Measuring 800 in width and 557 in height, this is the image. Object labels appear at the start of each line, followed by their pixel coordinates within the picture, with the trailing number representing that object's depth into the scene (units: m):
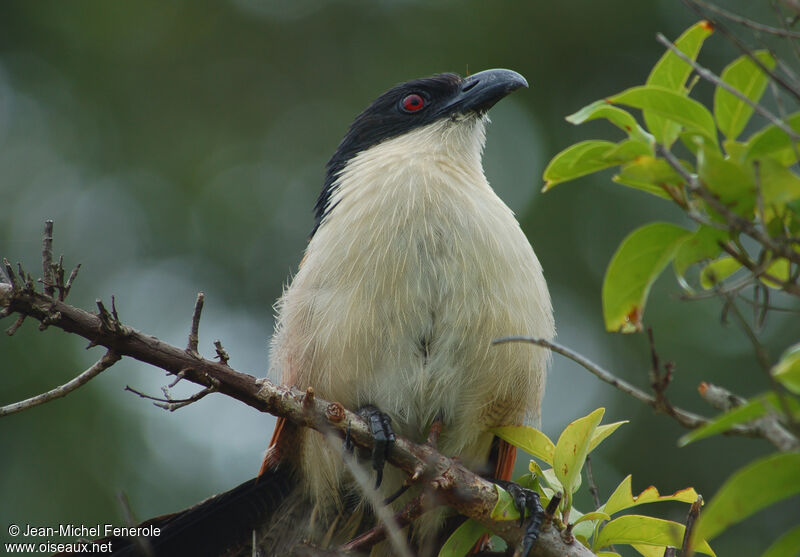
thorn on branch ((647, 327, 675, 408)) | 3.62
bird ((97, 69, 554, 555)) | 4.80
